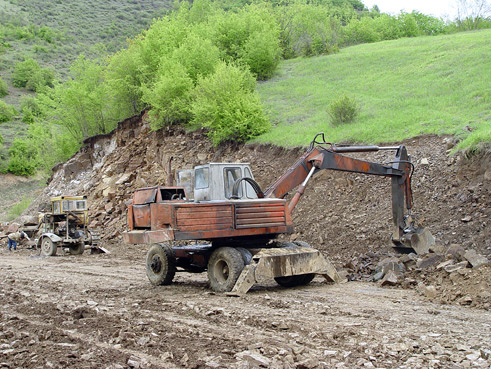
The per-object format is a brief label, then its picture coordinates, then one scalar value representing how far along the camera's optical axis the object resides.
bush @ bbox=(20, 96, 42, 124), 71.17
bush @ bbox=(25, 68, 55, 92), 76.94
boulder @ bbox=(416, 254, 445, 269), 10.16
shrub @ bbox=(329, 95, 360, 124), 21.61
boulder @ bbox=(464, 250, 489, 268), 9.20
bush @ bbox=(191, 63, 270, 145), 24.03
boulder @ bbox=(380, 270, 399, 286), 10.03
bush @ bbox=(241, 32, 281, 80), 34.66
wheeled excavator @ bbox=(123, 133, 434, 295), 9.70
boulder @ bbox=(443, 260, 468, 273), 9.32
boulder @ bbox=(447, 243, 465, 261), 9.86
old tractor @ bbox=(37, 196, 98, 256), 21.44
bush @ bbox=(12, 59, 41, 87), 80.03
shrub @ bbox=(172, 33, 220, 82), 30.03
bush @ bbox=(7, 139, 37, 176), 58.16
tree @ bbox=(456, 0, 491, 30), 44.66
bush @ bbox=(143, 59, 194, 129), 27.27
